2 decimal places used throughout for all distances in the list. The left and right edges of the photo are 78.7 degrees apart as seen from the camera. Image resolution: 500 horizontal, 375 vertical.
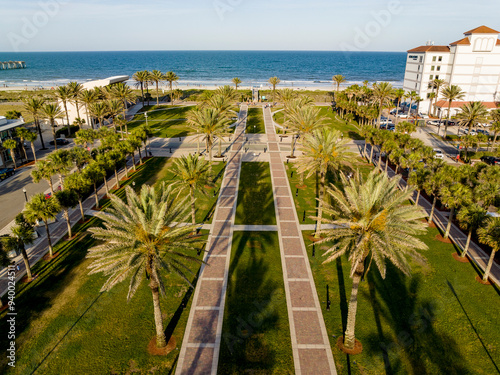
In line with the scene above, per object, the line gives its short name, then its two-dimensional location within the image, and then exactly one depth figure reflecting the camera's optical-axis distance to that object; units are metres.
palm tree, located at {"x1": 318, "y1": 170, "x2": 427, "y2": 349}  16.58
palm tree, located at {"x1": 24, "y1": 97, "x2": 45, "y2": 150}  51.38
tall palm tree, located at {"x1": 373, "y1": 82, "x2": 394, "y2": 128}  61.81
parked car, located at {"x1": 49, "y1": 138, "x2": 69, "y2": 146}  59.41
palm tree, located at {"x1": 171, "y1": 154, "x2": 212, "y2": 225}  28.86
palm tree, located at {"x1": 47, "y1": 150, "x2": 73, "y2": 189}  33.50
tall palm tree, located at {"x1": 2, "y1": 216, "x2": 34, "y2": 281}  22.36
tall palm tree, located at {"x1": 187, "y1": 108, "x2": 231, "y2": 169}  44.84
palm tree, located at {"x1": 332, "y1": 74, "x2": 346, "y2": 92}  98.14
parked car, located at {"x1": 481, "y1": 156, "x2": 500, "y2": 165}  48.97
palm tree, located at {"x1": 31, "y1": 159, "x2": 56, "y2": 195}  32.78
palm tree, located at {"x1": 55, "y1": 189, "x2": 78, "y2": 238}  27.88
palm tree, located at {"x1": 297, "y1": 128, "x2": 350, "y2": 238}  28.31
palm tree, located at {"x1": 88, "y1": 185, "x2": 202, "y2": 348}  16.25
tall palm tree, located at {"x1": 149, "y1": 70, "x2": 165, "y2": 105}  92.06
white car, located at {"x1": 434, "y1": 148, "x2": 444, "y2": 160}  51.30
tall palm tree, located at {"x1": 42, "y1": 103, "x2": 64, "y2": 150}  51.84
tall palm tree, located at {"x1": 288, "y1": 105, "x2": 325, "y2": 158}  37.56
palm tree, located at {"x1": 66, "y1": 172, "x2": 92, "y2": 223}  29.83
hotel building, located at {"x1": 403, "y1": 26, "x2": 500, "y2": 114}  76.38
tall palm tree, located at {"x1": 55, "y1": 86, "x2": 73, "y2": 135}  60.17
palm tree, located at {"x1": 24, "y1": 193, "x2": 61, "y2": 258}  25.06
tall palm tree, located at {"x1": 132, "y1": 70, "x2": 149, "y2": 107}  88.69
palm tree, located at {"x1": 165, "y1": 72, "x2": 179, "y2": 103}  96.56
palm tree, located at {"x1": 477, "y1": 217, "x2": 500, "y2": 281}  22.10
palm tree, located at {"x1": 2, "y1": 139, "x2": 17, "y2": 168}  45.19
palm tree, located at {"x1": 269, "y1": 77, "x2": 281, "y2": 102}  97.55
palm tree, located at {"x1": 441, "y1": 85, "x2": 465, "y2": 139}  63.66
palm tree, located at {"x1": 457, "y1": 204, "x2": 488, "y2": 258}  24.38
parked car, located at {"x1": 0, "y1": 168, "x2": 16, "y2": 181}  42.97
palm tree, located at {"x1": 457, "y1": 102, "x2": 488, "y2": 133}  51.66
